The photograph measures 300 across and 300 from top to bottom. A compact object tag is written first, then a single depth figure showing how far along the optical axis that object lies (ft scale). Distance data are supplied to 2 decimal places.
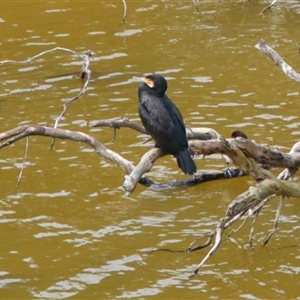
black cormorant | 56.54
